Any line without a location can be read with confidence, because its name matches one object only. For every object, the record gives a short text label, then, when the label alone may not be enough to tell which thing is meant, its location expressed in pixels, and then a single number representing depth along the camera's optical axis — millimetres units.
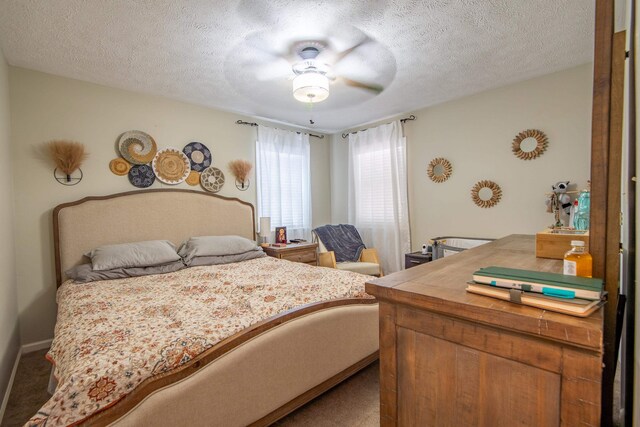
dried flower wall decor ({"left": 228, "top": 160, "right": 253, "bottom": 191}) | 3914
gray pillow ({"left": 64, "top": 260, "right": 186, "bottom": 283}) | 2461
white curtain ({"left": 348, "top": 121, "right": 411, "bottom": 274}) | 4191
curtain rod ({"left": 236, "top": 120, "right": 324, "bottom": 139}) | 3998
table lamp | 4023
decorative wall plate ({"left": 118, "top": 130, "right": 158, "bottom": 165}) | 3099
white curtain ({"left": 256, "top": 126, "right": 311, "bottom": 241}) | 4230
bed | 1165
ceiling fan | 2293
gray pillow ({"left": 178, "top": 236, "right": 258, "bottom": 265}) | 3084
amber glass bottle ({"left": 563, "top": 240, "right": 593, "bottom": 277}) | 779
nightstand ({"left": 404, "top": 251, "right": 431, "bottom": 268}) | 3654
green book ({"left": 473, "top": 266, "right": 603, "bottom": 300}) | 647
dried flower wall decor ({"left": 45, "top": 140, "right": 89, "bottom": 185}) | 2703
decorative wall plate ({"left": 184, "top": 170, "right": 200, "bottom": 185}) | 3548
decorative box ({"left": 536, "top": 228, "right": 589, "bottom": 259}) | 1193
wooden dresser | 591
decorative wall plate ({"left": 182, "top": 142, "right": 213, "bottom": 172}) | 3555
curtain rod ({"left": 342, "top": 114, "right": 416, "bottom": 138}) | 4051
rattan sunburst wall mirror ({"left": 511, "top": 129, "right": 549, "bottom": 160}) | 3057
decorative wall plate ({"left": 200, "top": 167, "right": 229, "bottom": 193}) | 3660
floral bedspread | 1089
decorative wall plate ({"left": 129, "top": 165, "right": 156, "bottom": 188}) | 3174
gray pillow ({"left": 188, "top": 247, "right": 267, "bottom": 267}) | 3023
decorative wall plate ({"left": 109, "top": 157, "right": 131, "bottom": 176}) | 3053
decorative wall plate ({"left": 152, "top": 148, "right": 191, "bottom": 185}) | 3318
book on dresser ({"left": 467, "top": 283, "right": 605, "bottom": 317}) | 614
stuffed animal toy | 2814
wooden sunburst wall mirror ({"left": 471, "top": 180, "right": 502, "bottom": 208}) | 3377
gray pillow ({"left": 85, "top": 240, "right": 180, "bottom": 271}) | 2576
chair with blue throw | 3967
